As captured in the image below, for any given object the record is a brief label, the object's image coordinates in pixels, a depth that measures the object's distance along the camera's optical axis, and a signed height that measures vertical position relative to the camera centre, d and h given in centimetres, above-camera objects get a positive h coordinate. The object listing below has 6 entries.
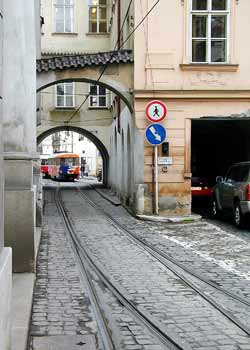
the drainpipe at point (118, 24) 2320 +609
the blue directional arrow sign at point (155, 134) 1537 +83
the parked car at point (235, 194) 1329 -81
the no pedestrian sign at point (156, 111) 1550 +149
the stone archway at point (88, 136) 3495 +173
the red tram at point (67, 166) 5334 -26
